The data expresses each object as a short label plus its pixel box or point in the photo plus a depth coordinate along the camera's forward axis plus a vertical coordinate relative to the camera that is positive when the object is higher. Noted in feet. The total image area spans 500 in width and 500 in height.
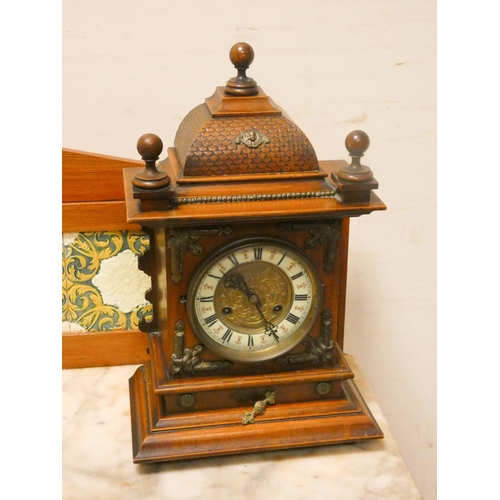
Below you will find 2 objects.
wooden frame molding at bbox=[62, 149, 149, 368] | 5.35 +0.35
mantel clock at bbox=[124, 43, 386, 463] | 4.33 -0.21
